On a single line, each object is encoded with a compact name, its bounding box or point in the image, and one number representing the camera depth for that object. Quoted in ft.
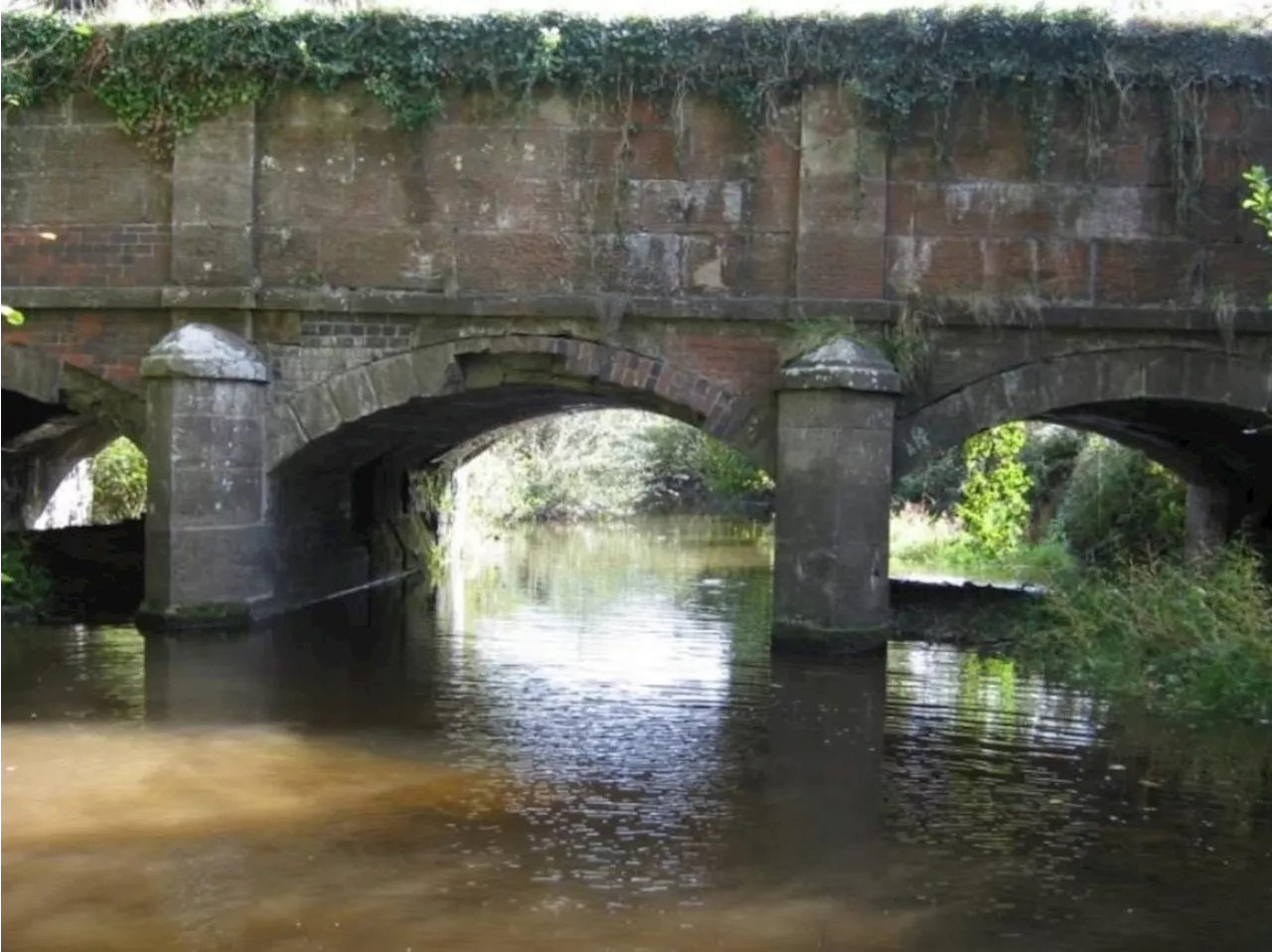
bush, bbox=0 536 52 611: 38.22
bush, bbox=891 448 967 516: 74.30
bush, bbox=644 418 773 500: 118.32
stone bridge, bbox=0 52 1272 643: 34.01
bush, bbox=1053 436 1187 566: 54.90
